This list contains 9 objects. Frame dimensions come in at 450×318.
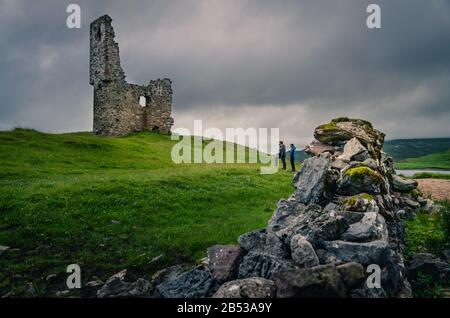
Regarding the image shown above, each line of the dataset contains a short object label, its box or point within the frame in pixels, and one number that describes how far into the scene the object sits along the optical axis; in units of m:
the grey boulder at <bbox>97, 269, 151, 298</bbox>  12.55
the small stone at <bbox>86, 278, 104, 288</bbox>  13.95
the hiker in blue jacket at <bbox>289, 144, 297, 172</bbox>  40.56
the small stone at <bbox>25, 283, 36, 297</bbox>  13.41
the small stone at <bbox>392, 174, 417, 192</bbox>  21.77
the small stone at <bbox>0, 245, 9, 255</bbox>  16.60
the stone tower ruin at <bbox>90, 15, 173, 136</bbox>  63.94
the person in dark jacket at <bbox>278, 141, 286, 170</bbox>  41.94
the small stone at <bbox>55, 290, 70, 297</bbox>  13.31
